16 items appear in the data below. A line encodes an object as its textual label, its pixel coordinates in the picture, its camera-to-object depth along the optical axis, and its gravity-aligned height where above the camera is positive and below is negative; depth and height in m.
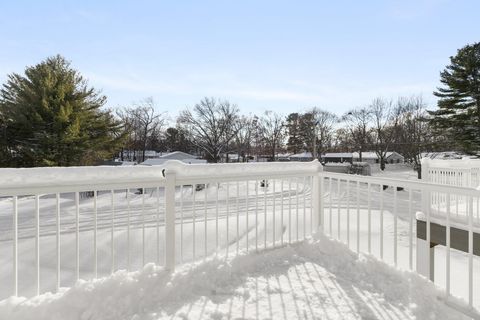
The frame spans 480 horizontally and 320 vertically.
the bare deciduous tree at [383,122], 28.34 +3.59
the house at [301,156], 37.11 +0.14
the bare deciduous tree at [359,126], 30.25 +3.45
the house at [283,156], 36.78 +0.16
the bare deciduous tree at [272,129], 31.12 +3.19
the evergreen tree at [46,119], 13.84 +1.98
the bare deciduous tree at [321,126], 30.91 +3.48
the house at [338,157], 36.31 -0.01
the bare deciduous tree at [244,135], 27.23 +2.29
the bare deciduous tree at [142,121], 30.28 +4.18
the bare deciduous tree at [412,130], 23.84 +2.40
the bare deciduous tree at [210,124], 24.50 +2.95
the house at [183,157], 27.55 +0.08
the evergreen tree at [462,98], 17.48 +3.73
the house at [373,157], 35.91 -0.04
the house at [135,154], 34.97 +0.50
